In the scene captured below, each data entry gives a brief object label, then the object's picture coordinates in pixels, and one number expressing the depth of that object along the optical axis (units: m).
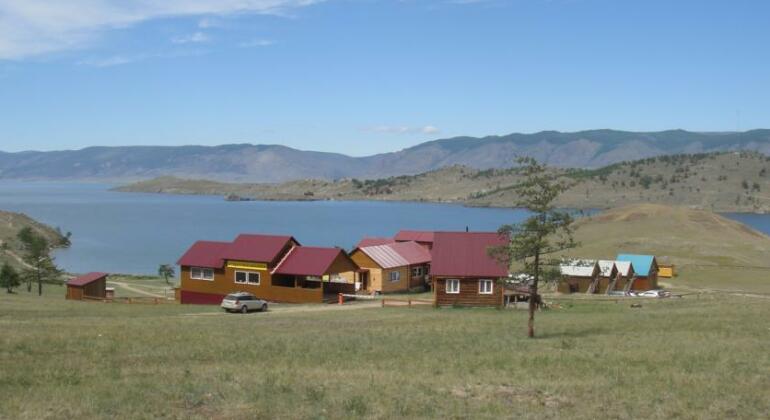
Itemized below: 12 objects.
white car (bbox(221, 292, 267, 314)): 45.78
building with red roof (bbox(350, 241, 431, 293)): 63.72
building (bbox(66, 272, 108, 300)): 62.78
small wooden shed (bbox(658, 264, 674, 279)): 85.31
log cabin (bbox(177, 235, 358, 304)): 57.41
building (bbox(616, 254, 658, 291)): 73.75
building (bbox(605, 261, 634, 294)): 71.81
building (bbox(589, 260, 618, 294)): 70.50
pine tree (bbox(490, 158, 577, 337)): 29.88
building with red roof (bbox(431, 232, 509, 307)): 51.19
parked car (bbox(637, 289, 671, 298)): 63.66
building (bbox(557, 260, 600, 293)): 69.50
